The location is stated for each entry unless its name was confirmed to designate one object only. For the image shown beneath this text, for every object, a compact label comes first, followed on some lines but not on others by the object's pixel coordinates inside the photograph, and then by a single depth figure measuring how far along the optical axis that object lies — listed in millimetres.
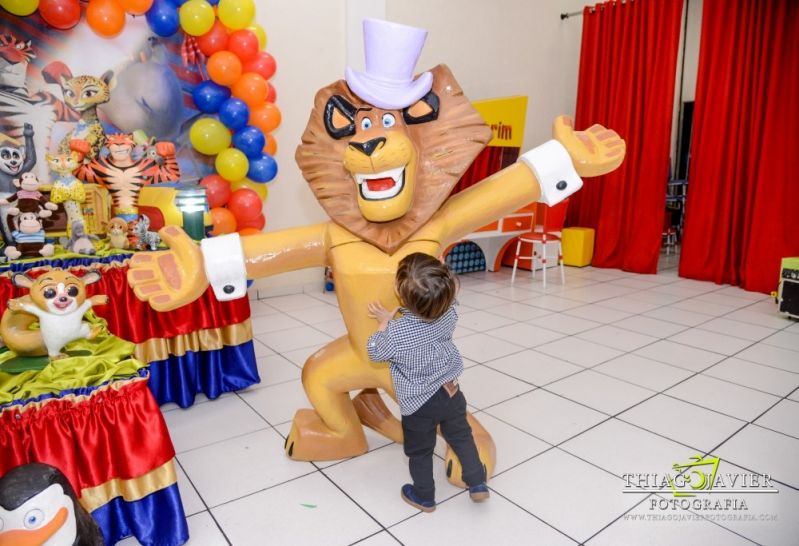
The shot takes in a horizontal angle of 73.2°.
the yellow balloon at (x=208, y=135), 3318
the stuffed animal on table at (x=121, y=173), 2494
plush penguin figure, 1035
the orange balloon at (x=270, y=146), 3623
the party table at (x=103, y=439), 1362
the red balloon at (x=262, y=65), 3373
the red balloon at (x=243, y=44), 3289
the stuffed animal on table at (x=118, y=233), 2355
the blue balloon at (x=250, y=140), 3357
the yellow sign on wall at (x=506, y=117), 4547
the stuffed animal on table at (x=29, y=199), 2135
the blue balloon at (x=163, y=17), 3092
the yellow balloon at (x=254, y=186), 3607
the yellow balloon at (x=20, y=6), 2713
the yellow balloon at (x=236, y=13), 3189
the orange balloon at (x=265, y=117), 3473
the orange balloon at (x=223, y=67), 3215
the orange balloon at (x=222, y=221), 3283
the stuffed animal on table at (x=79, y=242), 2232
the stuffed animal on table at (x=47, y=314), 1618
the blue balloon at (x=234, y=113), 3291
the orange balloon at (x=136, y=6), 2959
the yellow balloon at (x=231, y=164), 3359
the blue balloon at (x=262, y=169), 3500
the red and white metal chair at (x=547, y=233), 4625
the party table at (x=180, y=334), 2174
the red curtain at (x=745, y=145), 4227
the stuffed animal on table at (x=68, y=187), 2197
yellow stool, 5465
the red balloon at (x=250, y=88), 3334
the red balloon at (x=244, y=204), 3420
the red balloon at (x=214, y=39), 3256
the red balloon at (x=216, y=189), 3365
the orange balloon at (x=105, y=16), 2965
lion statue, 1668
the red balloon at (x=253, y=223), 3475
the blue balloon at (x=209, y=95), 3332
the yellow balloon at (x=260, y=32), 3453
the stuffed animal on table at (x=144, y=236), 2432
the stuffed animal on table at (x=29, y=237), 2117
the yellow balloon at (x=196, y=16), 3088
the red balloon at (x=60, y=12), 2812
